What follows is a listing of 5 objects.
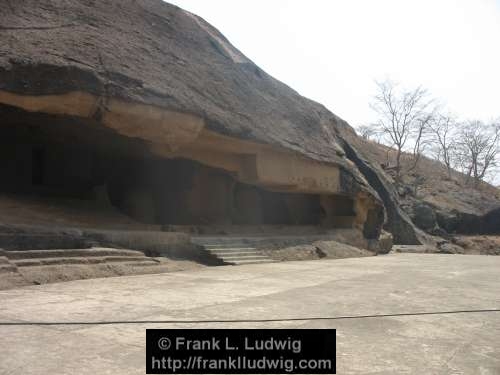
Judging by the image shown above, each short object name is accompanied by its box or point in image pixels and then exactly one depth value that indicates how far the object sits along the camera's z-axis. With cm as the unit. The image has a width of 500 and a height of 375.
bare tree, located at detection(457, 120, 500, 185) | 4247
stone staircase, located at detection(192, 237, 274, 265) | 1051
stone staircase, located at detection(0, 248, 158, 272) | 690
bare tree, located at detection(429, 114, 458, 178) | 4290
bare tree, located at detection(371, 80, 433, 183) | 3484
